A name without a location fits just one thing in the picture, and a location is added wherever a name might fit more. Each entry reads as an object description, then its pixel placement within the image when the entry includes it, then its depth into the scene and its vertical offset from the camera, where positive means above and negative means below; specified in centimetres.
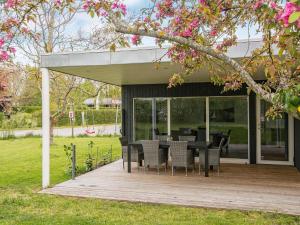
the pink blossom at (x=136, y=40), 445 +104
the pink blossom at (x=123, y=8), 416 +140
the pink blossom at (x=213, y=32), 502 +127
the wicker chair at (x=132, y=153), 833 -94
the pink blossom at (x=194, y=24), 451 +127
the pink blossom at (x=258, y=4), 328 +113
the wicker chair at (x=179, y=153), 741 -85
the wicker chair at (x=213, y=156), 761 -94
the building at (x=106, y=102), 2927 +178
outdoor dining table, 750 -71
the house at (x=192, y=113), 729 +10
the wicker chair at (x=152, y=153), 764 -87
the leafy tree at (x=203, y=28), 278 +114
